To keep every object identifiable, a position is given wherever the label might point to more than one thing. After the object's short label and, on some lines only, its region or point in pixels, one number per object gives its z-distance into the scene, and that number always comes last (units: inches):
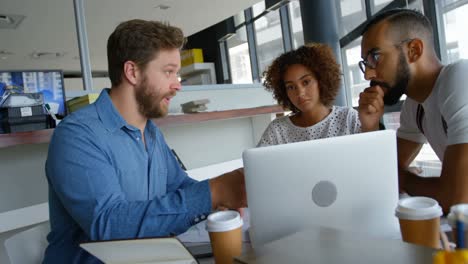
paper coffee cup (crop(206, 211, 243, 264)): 29.1
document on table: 43.9
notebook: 26.0
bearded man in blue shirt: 40.4
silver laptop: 31.7
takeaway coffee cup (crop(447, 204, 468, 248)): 18.1
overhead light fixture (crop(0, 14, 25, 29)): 188.1
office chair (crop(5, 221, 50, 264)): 45.3
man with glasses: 46.2
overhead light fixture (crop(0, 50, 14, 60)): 259.2
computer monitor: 73.9
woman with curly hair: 82.4
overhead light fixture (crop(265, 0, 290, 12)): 176.7
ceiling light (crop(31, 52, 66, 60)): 276.7
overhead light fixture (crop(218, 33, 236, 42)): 253.4
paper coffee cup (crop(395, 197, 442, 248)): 27.2
